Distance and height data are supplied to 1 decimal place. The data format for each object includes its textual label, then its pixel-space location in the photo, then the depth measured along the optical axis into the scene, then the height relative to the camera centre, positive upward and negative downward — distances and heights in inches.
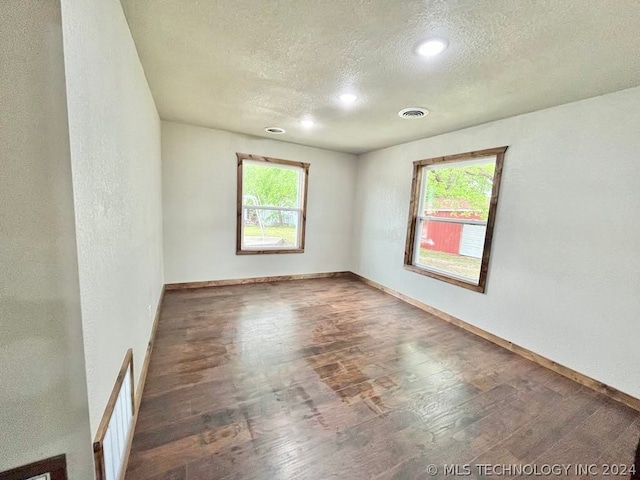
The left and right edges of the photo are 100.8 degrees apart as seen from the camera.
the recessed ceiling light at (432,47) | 64.3 +41.7
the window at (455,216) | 120.6 -0.2
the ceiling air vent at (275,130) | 147.2 +42.8
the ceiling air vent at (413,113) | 107.5 +42.2
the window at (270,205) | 172.9 +0.6
